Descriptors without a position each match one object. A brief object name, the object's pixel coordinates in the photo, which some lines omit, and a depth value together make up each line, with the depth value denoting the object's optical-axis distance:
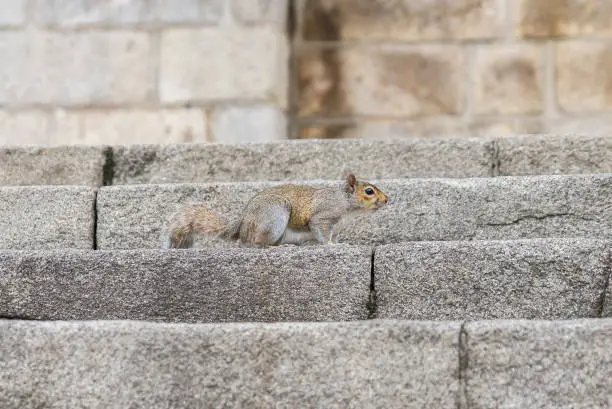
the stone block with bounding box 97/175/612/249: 9.06
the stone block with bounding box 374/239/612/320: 7.38
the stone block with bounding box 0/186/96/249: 9.68
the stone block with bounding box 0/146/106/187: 10.99
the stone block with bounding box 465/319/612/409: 6.13
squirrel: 8.89
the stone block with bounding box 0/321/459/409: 6.36
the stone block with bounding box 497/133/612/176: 10.55
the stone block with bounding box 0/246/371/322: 7.51
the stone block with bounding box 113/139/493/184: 10.77
